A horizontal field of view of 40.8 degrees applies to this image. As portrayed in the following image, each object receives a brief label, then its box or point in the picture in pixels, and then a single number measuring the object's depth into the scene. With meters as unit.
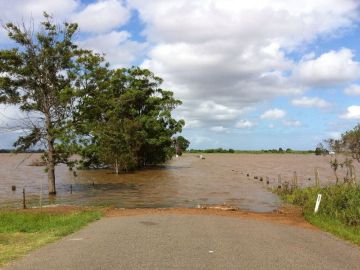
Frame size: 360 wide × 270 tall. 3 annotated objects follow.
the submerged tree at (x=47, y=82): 30.06
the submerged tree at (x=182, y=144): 135.88
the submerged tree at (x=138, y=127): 56.78
